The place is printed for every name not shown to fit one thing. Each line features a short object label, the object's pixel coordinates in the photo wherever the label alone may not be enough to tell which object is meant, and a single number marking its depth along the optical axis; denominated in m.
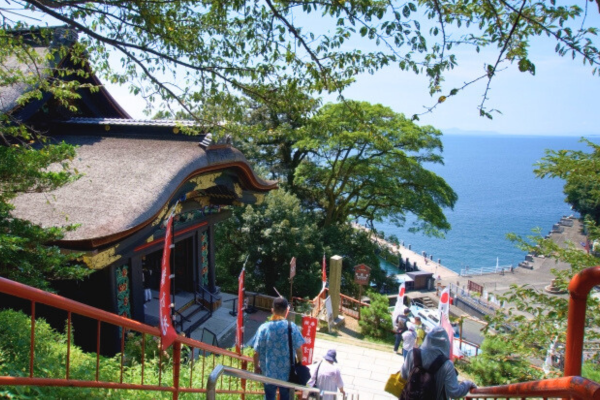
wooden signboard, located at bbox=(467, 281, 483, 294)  29.66
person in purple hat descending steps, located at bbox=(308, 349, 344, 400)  5.72
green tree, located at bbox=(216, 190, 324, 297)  14.73
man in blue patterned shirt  4.07
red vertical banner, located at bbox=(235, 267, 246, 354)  6.02
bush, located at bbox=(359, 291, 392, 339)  11.84
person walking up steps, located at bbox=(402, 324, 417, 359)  7.30
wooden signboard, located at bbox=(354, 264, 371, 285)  12.61
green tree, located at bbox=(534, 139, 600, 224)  5.04
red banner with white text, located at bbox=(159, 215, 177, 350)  3.19
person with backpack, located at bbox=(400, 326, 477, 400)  3.22
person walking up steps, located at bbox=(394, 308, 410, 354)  9.16
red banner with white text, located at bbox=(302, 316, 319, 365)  7.56
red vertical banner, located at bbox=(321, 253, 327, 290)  12.72
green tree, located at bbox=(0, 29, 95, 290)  3.86
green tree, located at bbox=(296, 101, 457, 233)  18.83
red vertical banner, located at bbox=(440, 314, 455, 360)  7.96
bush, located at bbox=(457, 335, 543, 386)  8.71
